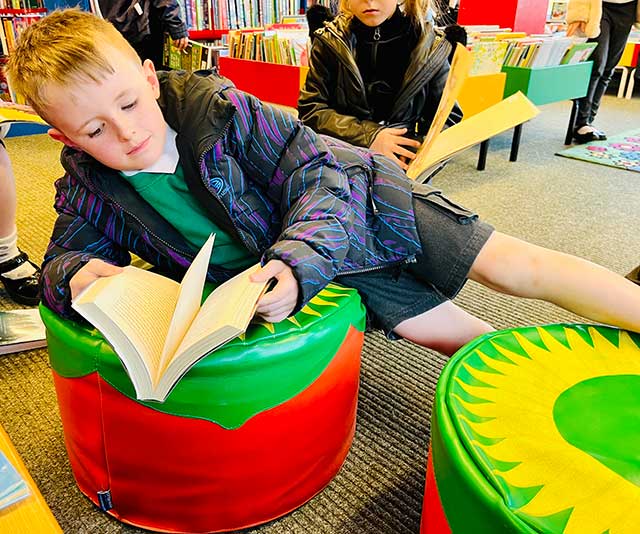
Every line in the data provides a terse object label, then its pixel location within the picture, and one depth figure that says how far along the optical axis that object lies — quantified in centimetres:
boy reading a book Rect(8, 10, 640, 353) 77
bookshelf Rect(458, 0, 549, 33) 352
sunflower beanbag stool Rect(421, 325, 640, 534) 54
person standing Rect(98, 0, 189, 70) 228
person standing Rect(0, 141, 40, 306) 140
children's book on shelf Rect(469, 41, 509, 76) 244
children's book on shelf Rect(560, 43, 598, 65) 281
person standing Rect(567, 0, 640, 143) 292
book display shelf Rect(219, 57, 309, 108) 228
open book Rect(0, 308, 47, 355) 125
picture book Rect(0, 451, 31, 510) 54
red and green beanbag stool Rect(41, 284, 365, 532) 75
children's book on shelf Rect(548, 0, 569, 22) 484
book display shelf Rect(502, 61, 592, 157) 262
